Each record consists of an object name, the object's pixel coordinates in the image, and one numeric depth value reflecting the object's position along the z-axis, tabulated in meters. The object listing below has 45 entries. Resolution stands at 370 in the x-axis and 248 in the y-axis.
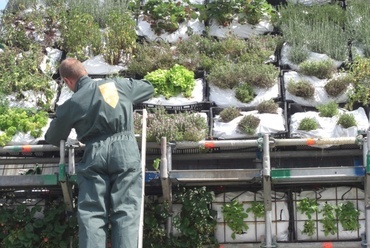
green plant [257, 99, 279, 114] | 7.49
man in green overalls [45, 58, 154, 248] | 5.56
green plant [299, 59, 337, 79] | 7.91
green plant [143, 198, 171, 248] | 7.04
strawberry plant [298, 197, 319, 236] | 7.18
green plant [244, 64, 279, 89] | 7.79
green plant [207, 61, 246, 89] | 7.84
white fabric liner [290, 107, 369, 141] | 7.21
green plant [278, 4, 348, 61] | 8.32
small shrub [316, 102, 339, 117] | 7.39
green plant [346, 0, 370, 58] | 8.37
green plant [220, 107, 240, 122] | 7.45
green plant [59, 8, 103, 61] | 8.47
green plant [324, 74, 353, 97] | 7.70
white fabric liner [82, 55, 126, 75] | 8.20
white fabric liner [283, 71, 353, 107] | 7.70
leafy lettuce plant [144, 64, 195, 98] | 7.79
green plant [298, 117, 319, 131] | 7.24
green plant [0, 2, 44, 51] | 8.66
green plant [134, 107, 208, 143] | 7.13
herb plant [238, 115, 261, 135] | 7.27
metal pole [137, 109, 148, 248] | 5.60
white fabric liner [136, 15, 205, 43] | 8.80
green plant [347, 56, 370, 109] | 7.54
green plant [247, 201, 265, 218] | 7.18
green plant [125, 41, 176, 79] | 8.16
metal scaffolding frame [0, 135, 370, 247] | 6.83
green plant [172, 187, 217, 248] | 7.06
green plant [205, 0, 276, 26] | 8.83
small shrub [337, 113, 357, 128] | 7.23
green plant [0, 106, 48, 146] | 7.34
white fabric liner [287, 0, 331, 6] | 9.27
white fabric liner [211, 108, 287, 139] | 7.29
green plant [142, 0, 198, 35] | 8.83
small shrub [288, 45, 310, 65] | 8.20
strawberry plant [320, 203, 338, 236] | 7.14
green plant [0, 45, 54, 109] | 7.89
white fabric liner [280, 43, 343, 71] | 8.14
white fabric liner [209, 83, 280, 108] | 7.74
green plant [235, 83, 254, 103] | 7.73
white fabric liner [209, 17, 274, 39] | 8.77
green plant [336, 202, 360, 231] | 7.10
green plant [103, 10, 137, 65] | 8.36
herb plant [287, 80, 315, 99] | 7.71
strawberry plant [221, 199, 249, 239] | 7.21
